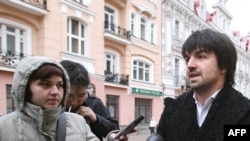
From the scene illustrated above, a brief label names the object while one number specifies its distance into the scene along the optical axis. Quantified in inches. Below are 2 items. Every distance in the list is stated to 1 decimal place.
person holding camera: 88.2
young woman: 68.6
